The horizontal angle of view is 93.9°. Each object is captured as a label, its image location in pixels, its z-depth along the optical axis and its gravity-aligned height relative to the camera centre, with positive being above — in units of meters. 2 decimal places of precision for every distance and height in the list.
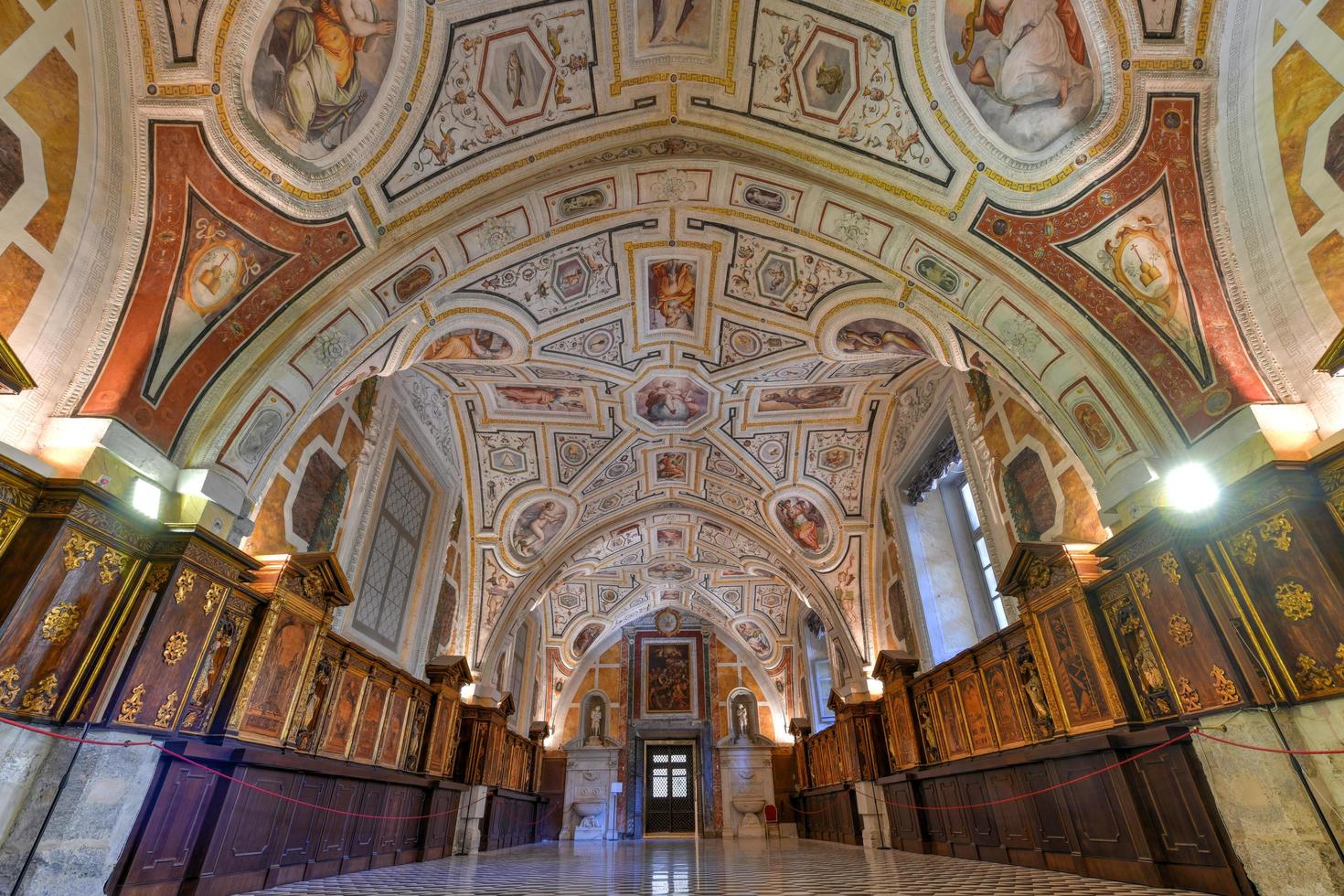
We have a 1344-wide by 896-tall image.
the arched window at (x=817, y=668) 21.06 +5.03
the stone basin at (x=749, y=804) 21.42 +1.03
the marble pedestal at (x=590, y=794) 21.41 +1.36
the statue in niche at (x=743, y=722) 22.77 +3.63
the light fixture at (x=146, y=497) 5.48 +2.59
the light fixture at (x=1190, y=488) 5.52 +2.70
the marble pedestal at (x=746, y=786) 21.22 +1.56
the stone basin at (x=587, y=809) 21.53 +0.88
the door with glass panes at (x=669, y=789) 22.08 +1.53
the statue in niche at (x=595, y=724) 22.72 +3.60
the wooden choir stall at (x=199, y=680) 4.63 +1.25
